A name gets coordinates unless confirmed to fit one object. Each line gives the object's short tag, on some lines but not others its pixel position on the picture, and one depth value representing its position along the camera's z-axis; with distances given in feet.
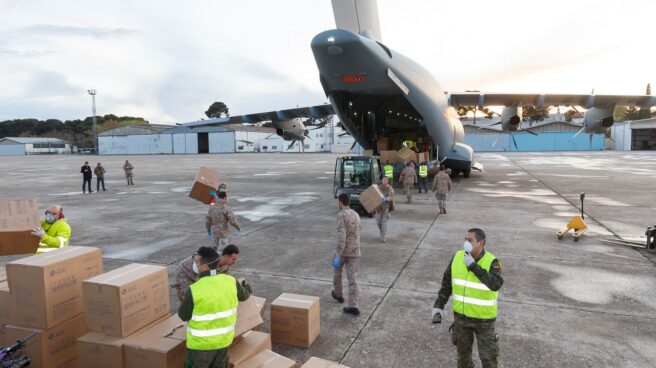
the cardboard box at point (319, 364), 11.99
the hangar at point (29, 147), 328.70
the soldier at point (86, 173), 65.10
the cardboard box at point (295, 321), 15.99
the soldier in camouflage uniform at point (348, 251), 19.22
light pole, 286.25
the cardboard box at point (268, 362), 12.60
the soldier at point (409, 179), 51.26
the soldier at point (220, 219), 26.91
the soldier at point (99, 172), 68.43
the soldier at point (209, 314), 11.00
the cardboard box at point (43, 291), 13.08
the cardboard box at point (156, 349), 11.96
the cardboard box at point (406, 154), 62.54
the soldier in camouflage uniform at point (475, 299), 12.44
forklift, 48.44
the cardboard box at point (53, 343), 12.89
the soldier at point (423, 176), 60.12
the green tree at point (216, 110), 395.96
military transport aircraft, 47.88
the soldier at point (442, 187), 42.70
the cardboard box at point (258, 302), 14.25
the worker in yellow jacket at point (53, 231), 19.88
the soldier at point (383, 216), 31.81
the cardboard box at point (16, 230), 19.20
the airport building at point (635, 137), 231.09
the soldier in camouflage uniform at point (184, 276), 15.56
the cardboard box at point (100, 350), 12.31
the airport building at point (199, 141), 276.00
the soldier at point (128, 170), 76.28
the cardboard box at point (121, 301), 12.52
